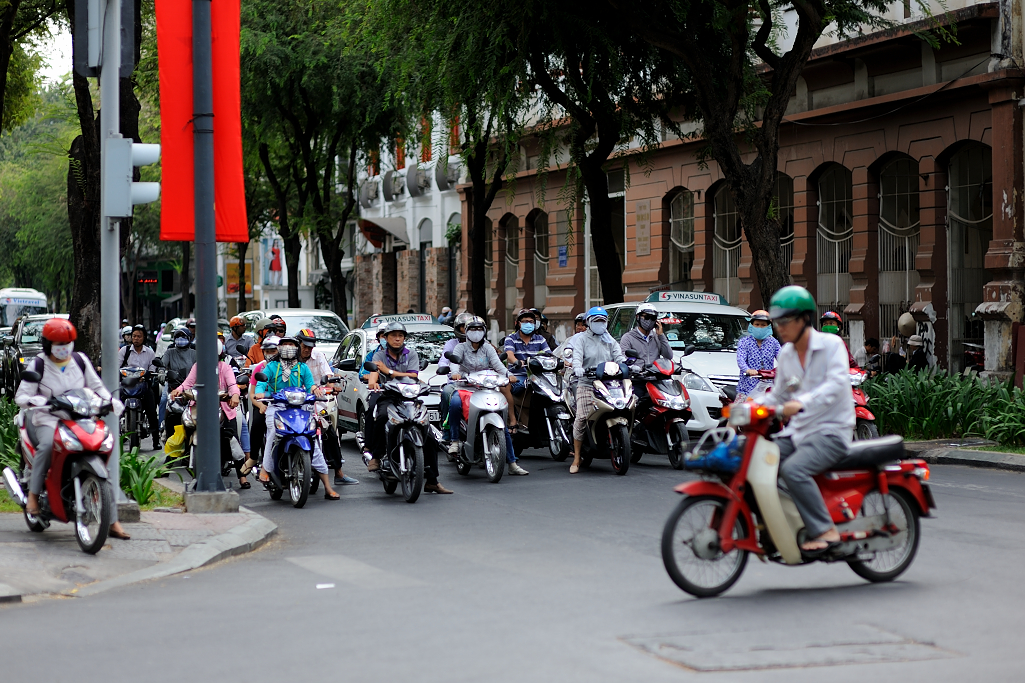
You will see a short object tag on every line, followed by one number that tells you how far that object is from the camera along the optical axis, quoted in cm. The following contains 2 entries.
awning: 4588
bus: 5106
